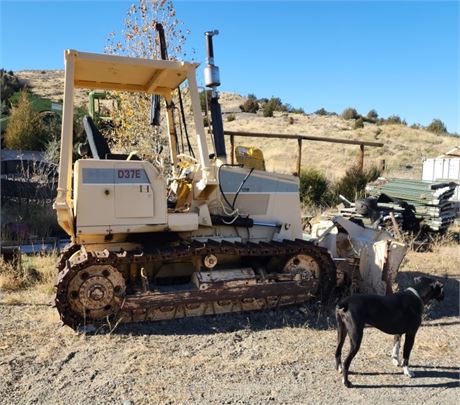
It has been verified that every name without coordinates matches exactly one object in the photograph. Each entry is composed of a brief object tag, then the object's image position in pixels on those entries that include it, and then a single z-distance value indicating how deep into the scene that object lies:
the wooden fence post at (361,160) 13.55
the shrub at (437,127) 39.88
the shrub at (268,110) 40.00
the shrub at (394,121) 41.94
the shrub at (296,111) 47.56
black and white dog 4.30
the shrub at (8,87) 23.58
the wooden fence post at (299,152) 11.92
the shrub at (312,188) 13.92
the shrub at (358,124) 35.56
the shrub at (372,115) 45.15
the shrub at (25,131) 16.88
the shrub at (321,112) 49.41
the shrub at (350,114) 42.78
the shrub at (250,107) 43.29
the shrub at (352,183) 14.20
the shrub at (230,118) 36.53
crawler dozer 5.48
